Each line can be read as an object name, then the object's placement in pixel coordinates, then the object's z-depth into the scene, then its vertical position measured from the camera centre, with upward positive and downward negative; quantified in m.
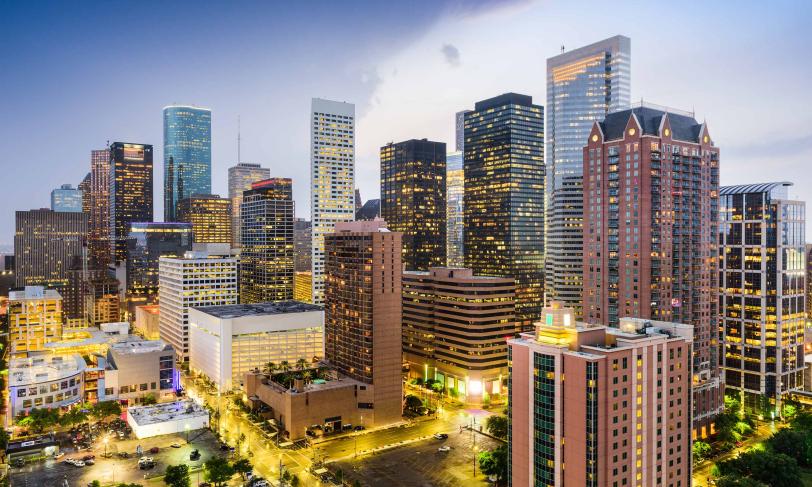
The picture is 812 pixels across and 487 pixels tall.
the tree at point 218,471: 115.06 -46.23
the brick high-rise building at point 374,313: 164.12 -21.26
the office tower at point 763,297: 176.38 -17.74
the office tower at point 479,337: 190.88 -32.63
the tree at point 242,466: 119.06 -46.67
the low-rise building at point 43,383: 158.38 -40.43
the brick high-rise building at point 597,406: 95.38 -28.58
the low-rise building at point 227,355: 197.38 -39.29
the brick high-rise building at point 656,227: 157.25 +3.55
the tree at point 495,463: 120.62 -46.73
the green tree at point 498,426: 147.12 -47.34
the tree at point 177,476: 112.31 -45.92
